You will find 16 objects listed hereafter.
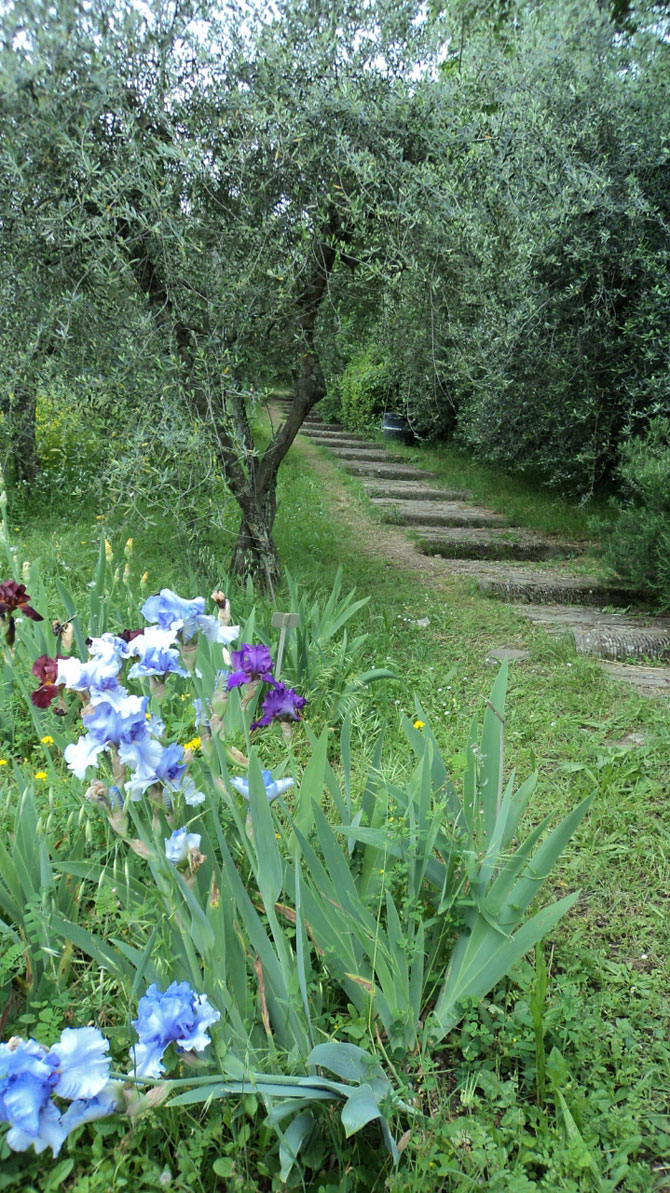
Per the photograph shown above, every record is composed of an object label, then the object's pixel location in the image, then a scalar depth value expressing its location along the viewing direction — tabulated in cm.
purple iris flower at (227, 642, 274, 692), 139
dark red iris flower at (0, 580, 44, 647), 151
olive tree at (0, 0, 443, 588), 314
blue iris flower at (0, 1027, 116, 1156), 95
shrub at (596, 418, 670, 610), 441
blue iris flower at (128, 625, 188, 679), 120
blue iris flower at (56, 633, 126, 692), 116
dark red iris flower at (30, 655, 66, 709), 155
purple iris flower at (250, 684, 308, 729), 149
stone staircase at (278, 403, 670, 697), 405
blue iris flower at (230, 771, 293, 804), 139
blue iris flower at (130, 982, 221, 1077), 107
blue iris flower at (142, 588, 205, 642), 122
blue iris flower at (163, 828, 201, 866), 121
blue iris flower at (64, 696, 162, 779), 116
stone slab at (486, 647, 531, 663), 384
